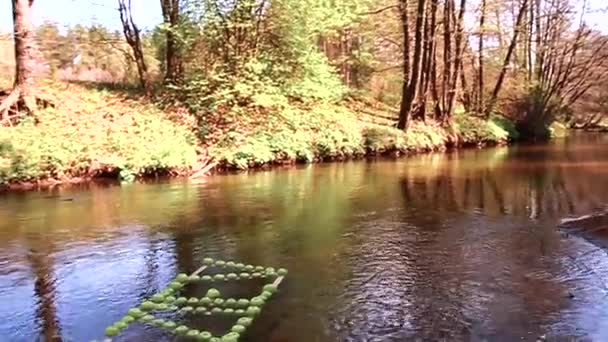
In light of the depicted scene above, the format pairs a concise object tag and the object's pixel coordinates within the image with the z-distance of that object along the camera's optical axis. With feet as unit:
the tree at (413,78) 75.61
